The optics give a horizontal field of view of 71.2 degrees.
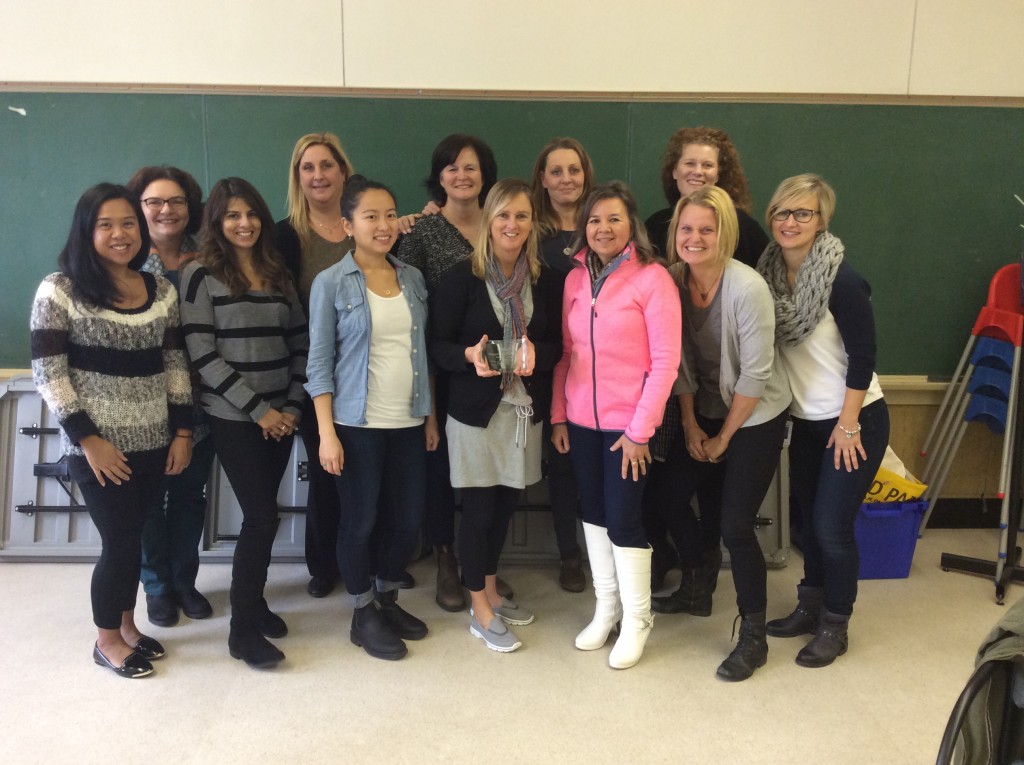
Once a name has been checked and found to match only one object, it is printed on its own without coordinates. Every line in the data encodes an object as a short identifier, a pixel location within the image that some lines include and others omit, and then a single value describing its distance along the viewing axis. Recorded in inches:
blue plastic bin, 120.7
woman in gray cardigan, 86.6
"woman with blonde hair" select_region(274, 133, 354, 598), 102.2
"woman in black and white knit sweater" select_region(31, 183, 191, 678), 83.1
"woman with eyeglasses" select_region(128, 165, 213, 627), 98.4
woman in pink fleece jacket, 86.8
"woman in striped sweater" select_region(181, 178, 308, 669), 89.3
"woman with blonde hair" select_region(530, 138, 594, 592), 101.1
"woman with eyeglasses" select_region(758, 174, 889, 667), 87.4
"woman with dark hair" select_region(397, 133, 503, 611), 102.3
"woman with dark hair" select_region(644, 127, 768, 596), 102.3
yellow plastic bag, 119.5
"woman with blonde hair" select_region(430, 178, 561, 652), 88.9
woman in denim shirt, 88.8
